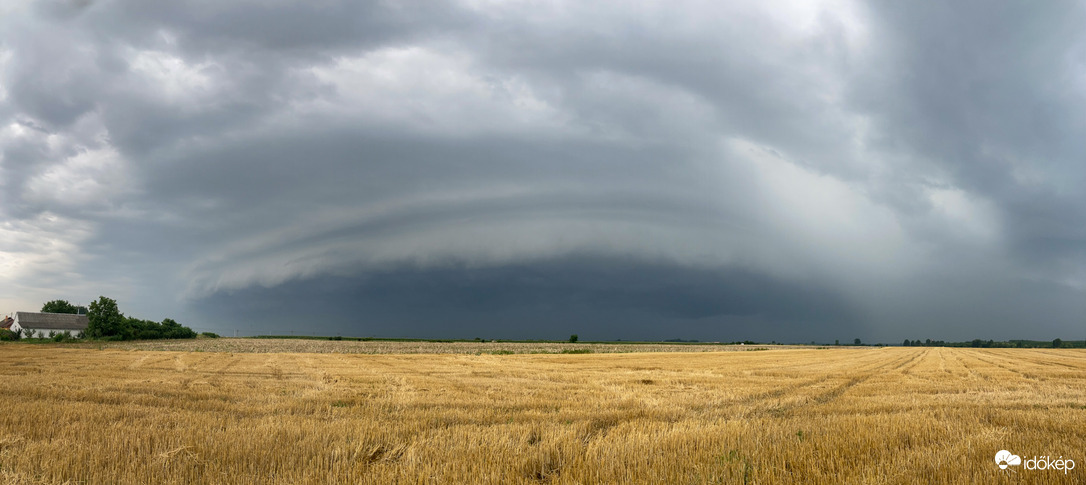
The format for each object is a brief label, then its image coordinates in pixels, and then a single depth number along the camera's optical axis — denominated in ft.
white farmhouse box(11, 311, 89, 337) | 439.63
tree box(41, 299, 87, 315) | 563.07
